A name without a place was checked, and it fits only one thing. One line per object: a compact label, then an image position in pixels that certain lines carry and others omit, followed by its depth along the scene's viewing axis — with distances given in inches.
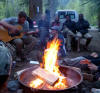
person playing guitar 147.8
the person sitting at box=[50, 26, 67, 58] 171.8
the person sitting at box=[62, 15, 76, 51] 214.0
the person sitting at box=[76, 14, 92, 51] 210.3
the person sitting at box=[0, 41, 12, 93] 64.6
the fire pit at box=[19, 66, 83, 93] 90.0
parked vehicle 328.9
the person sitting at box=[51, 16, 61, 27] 247.6
